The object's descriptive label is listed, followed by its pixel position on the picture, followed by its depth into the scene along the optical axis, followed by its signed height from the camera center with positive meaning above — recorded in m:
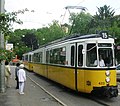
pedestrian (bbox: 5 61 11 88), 9.24 -0.88
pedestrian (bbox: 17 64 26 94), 7.82 -1.04
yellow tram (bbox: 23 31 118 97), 6.68 -0.38
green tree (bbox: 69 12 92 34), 31.86 +7.61
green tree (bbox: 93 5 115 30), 43.02 +12.92
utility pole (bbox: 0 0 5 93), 7.93 -1.03
